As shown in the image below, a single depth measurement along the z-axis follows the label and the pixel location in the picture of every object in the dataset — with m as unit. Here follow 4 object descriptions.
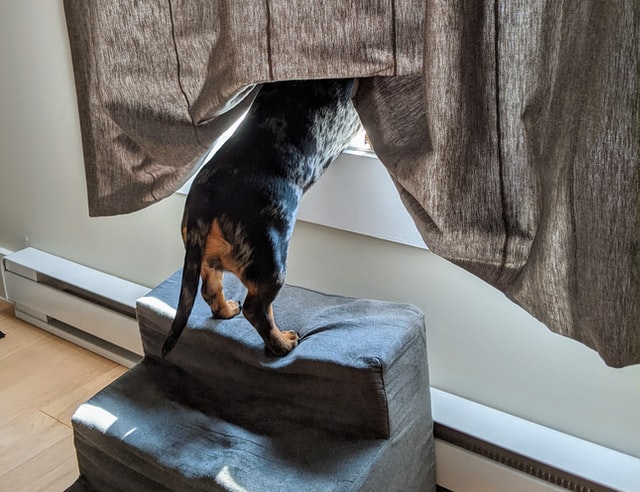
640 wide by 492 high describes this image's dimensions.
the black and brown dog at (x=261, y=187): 0.96
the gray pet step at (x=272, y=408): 0.99
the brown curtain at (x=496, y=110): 0.68
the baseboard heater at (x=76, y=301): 1.64
